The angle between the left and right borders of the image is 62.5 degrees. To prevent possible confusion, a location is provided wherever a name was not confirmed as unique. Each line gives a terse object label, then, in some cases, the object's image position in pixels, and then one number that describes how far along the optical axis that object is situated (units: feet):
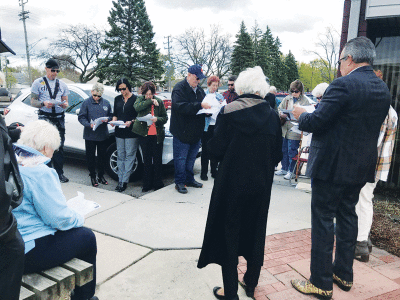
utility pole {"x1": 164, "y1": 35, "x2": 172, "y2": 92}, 170.32
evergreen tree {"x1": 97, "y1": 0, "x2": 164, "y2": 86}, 131.03
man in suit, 8.37
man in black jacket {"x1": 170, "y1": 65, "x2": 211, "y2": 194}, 16.96
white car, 19.92
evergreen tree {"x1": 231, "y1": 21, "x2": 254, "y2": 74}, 165.62
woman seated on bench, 6.82
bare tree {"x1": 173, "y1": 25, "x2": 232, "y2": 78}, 172.76
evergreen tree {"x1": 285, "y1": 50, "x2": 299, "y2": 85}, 231.71
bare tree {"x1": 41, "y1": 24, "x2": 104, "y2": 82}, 136.46
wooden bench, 6.52
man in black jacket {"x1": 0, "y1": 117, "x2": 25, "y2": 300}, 4.51
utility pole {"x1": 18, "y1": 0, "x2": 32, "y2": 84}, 133.49
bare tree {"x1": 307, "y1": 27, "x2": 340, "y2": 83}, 125.82
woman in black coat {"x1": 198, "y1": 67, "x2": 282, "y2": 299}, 8.33
